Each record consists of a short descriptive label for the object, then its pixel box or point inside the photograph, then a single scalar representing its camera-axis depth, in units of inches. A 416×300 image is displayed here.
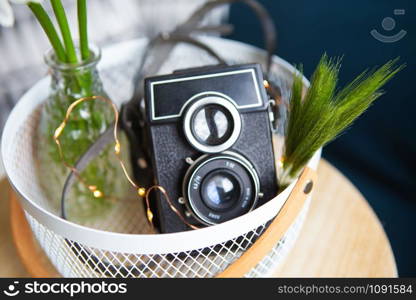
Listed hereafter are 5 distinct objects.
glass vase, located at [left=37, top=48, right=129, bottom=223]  20.2
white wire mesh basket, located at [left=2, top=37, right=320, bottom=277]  16.1
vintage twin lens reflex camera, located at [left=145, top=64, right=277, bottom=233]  18.3
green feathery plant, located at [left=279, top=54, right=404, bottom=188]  16.2
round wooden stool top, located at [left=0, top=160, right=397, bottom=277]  21.1
